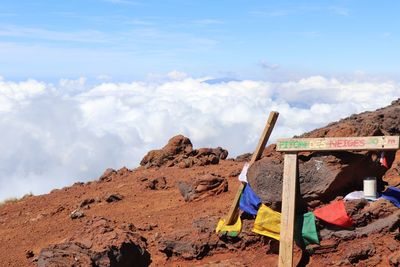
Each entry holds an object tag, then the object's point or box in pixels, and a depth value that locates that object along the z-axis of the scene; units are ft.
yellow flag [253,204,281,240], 30.86
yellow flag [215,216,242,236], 32.76
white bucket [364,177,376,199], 30.58
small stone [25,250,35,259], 40.75
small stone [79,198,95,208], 56.29
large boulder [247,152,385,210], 30.58
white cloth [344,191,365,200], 30.68
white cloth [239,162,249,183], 34.27
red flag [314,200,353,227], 29.50
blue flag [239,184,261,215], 32.89
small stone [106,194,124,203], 55.57
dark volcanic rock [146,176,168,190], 58.49
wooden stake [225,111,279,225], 32.32
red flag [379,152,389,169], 31.86
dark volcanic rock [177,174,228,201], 48.21
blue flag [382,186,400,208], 30.86
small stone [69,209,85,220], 51.42
